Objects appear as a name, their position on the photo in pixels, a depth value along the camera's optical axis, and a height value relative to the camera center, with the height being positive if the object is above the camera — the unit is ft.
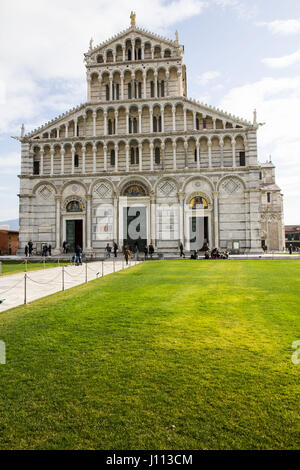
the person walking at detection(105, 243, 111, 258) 105.29 -1.79
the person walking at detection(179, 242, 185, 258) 105.81 -2.30
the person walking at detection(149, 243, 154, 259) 101.70 -1.67
